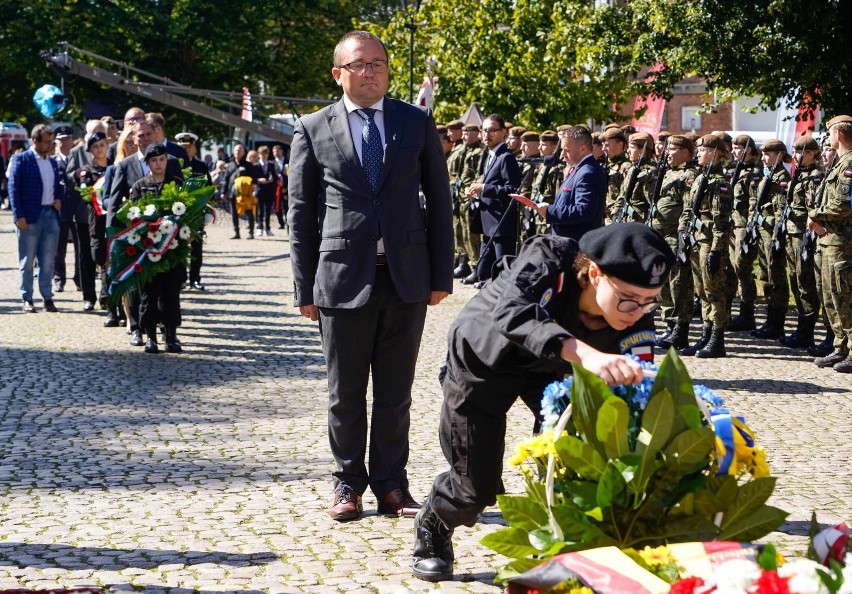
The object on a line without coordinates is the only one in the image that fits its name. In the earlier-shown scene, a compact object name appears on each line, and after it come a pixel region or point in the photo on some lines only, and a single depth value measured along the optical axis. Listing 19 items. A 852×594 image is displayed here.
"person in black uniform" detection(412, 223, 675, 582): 4.02
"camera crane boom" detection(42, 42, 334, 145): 28.27
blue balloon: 26.15
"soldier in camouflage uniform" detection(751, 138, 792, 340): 13.32
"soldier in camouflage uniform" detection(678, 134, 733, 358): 12.10
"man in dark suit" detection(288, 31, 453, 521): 6.02
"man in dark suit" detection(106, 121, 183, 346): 12.19
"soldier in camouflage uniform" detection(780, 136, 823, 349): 12.59
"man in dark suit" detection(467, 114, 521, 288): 15.38
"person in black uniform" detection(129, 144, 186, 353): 12.01
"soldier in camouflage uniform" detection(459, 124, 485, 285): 18.94
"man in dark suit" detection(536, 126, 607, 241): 10.08
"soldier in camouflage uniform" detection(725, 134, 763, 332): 13.55
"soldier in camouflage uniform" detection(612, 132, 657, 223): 13.34
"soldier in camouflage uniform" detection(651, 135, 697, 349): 12.45
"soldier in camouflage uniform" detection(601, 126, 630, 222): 13.26
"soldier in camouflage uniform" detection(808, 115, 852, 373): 11.05
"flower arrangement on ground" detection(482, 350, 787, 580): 3.66
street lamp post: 26.53
